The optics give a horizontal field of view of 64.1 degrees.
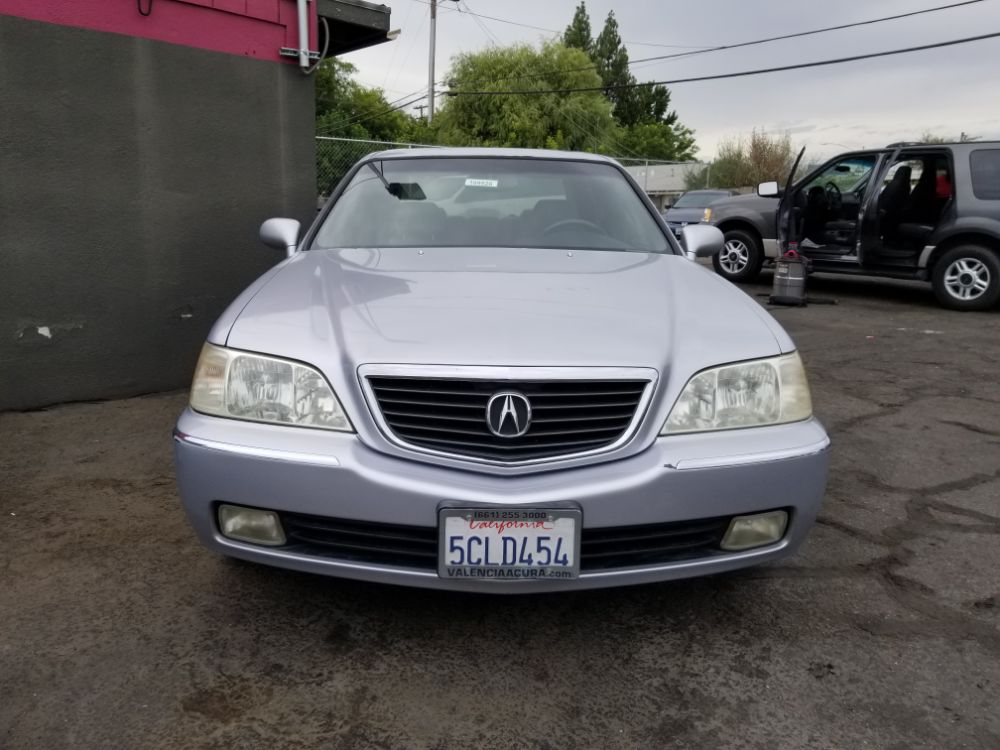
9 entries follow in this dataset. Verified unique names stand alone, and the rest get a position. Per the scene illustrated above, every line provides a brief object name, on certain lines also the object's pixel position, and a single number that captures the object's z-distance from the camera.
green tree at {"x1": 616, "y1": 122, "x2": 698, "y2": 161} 61.78
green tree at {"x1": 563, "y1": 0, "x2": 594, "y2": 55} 63.75
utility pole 31.23
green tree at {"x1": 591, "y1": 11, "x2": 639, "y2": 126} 63.25
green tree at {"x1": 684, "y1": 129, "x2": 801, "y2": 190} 36.62
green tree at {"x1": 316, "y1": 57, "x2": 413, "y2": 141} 40.97
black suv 8.64
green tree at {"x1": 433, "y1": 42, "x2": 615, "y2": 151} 40.19
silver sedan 2.01
